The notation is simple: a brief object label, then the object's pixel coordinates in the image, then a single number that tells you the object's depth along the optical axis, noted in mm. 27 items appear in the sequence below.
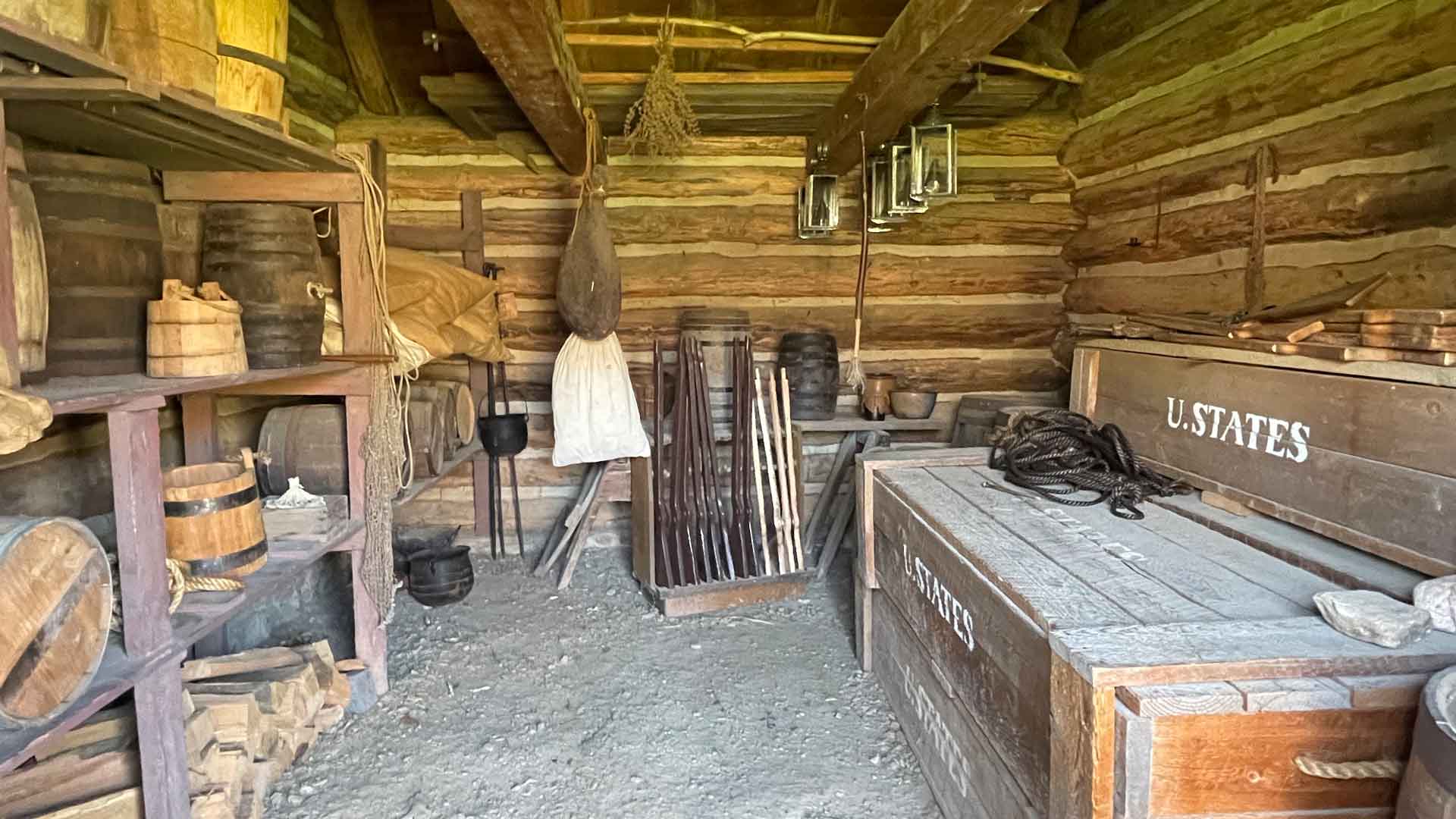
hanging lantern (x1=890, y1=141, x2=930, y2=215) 3549
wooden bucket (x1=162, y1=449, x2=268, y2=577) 2215
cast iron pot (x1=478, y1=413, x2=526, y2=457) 4422
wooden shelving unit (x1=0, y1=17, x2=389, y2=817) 1615
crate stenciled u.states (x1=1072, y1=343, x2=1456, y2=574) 1656
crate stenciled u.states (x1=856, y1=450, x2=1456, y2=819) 1298
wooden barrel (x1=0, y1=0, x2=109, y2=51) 1463
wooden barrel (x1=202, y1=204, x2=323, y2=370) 2510
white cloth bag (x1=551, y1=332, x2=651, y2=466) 4133
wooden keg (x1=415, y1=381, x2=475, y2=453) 4002
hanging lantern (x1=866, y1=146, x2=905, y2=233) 3881
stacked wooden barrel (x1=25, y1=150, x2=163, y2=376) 1938
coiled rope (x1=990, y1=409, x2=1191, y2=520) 2469
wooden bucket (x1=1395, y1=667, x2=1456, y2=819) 1031
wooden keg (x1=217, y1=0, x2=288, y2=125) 2100
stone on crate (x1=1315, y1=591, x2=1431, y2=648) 1364
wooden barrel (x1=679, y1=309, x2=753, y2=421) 4305
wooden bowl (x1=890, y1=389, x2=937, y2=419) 4516
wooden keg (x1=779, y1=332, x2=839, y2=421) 4465
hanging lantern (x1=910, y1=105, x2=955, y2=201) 3393
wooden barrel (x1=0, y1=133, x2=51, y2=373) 1709
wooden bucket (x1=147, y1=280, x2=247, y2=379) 2123
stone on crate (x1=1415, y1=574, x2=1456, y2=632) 1436
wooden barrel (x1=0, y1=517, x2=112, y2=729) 1437
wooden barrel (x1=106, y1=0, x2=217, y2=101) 1743
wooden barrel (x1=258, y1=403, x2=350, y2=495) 2994
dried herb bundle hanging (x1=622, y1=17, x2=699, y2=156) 3525
